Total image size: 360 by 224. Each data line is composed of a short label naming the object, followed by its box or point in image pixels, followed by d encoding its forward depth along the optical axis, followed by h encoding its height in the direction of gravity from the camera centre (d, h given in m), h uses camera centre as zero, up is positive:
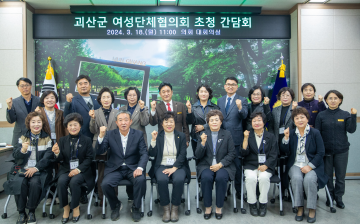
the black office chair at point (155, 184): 3.13 -0.98
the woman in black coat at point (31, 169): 2.94 -0.74
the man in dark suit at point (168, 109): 3.56 +0.01
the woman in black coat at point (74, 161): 2.96 -0.67
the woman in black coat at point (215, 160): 3.06 -0.68
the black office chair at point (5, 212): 3.11 -1.33
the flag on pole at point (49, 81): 4.71 +0.60
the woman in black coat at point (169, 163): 3.03 -0.72
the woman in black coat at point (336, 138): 3.37 -0.40
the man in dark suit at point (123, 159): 3.01 -0.65
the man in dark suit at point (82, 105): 3.53 +0.09
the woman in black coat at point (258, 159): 3.08 -0.66
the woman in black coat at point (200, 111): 3.55 -0.01
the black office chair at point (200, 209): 3.20 -1.34
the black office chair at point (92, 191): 3.06 -0.97
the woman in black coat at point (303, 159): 3.00 -0.66
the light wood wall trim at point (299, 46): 4.87 +1.32
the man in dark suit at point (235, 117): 3.56 -0.10
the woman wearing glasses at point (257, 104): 3.51 +0.10
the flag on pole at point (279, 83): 4.89 +0.57
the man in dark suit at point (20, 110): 3.55 +0.02
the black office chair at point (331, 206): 3.20 -1.32
